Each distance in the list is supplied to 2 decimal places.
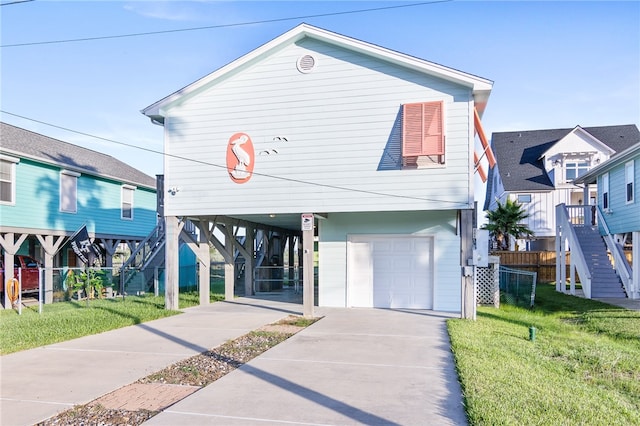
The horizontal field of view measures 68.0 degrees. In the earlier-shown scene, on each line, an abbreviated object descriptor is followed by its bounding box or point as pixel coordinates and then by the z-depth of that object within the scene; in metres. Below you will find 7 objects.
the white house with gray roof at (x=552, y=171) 27.22
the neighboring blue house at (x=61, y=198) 14.95
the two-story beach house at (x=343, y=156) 11.33
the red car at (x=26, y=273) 15.70
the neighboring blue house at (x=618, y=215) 15.31
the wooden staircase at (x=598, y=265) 15.84
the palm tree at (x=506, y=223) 23.88
